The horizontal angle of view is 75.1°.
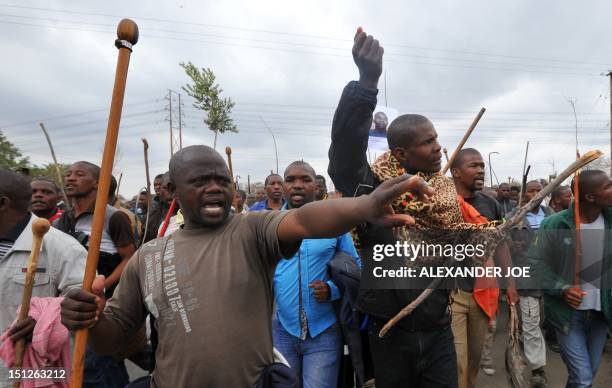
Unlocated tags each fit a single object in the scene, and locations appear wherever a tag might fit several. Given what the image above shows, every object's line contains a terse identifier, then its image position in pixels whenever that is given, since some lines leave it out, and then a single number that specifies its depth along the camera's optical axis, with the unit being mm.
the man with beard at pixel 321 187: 5915
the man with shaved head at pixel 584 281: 2807
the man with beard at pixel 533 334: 3824
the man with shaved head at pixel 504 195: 6336
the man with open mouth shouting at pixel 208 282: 1361
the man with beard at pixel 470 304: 2914
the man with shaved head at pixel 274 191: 5086
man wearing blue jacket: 2670
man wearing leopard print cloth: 2014
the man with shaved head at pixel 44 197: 3549
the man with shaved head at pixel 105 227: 2967
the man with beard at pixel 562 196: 5188
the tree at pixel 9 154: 31797
